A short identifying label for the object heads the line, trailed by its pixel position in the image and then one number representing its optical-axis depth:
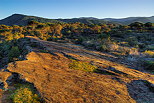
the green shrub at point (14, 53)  9.26
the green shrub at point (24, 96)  3.36
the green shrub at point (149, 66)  7.30
